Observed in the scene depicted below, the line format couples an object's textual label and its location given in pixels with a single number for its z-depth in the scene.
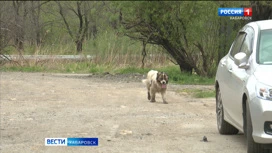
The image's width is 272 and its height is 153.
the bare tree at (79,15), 41.22
